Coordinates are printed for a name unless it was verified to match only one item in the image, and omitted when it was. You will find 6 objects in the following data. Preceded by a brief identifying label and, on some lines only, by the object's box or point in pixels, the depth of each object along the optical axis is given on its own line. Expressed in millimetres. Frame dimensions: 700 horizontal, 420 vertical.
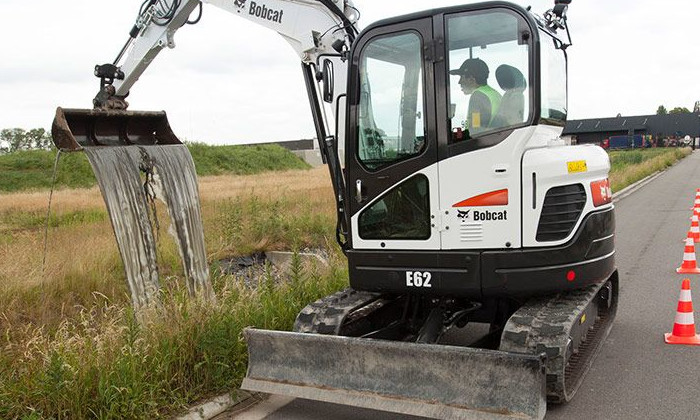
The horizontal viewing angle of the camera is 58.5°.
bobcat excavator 4301
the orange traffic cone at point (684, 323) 6137
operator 4676
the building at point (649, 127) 79625
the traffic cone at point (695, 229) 11703
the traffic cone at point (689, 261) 9203
